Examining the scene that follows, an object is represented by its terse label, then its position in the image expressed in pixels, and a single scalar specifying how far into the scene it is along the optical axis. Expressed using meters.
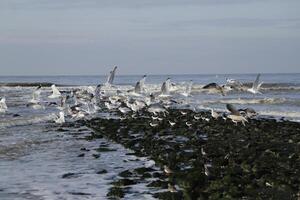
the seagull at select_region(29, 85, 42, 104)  34.55
